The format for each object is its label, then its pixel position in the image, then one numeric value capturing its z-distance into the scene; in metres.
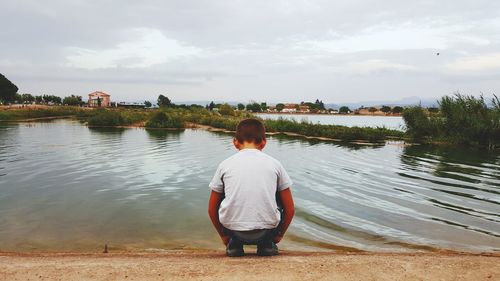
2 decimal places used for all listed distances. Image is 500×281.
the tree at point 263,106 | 124.66
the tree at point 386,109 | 114.44
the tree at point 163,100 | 91.99
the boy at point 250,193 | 4.08
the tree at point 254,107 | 109.53
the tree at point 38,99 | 103.47
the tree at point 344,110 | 131.38
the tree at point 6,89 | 75.56
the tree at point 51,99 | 104.88
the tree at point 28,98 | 98.67
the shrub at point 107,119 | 42.46
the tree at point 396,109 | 109.75
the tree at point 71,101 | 97.19
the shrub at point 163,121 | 42.75
